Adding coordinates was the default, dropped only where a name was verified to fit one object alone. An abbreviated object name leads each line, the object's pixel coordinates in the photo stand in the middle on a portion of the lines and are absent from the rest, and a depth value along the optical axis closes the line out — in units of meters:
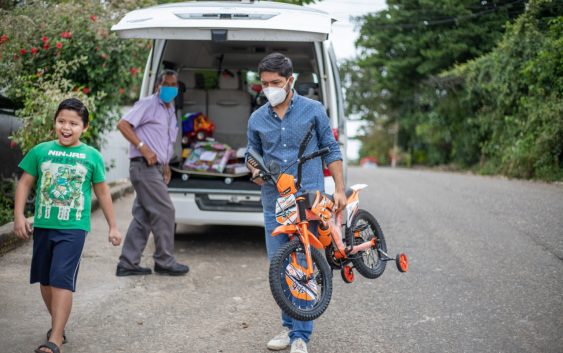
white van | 6.10
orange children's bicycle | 3.96
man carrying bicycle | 4.11
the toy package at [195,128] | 8.38
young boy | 4.01
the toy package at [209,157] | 7.76
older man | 6.22
